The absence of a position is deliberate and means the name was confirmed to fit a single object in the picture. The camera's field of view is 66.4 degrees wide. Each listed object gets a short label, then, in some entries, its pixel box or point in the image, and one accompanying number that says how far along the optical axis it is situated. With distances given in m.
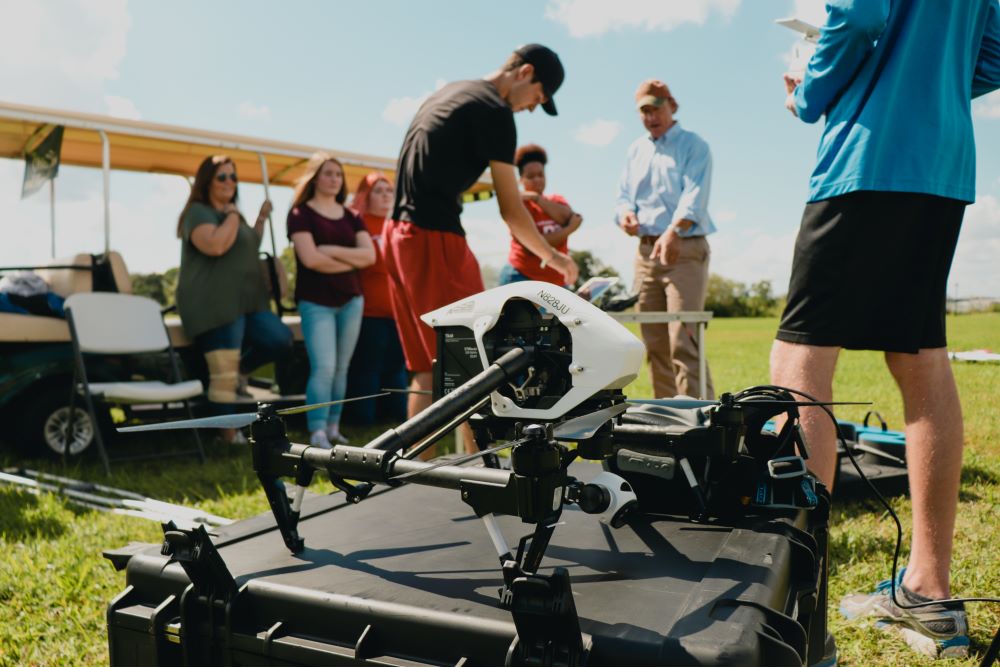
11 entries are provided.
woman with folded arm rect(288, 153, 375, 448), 4.55
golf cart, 4.31
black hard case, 1.05
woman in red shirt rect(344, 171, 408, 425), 5.32
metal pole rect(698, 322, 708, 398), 3.70
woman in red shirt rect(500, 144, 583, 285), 5.55
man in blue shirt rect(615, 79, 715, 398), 4.38
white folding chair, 4.24
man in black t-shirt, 2.77
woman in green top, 4.60
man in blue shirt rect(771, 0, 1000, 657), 1.75
